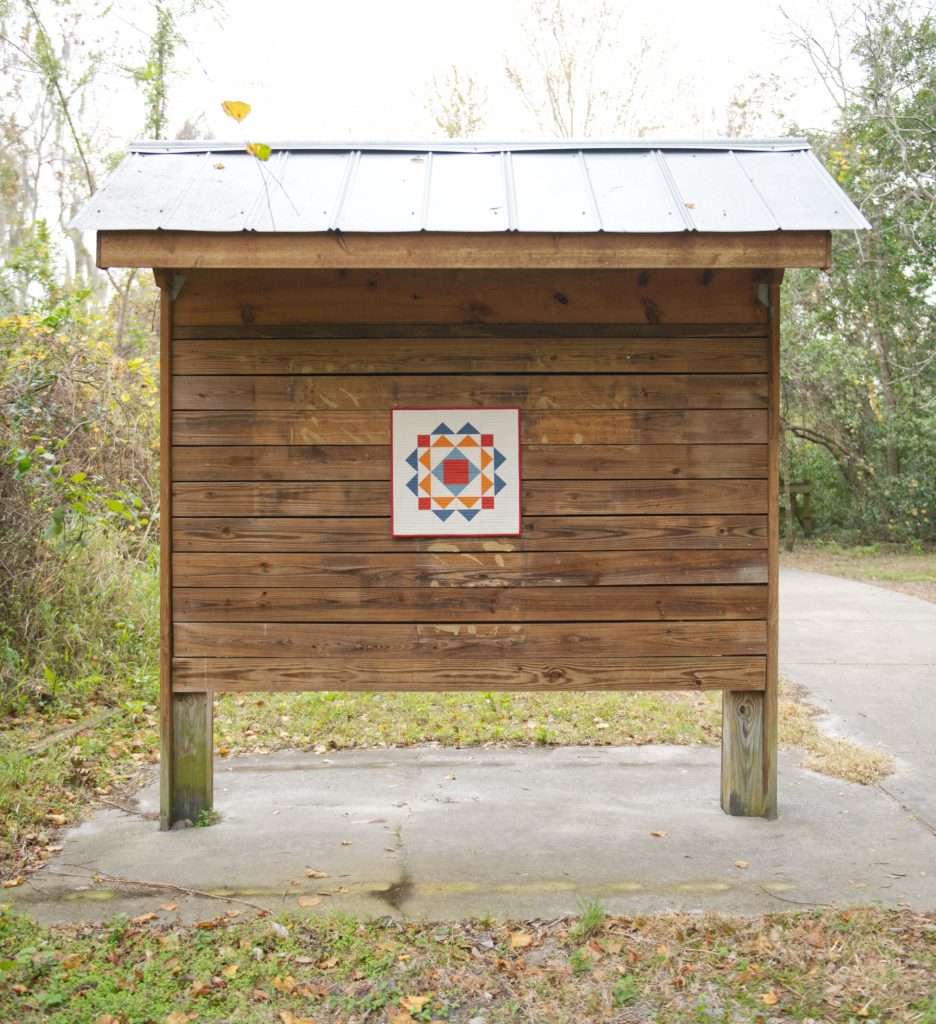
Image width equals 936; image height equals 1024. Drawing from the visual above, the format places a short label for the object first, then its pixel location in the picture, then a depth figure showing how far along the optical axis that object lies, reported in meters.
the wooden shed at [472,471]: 4.40
